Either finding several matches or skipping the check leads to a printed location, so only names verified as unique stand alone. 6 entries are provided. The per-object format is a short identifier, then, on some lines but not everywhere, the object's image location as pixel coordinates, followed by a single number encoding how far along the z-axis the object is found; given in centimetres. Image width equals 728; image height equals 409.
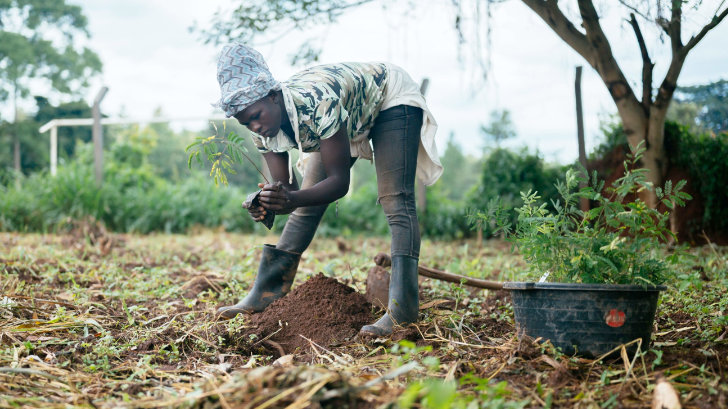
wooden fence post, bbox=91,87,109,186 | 725
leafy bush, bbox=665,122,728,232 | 496
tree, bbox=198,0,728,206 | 364
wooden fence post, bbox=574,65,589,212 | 512
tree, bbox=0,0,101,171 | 1964
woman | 205
